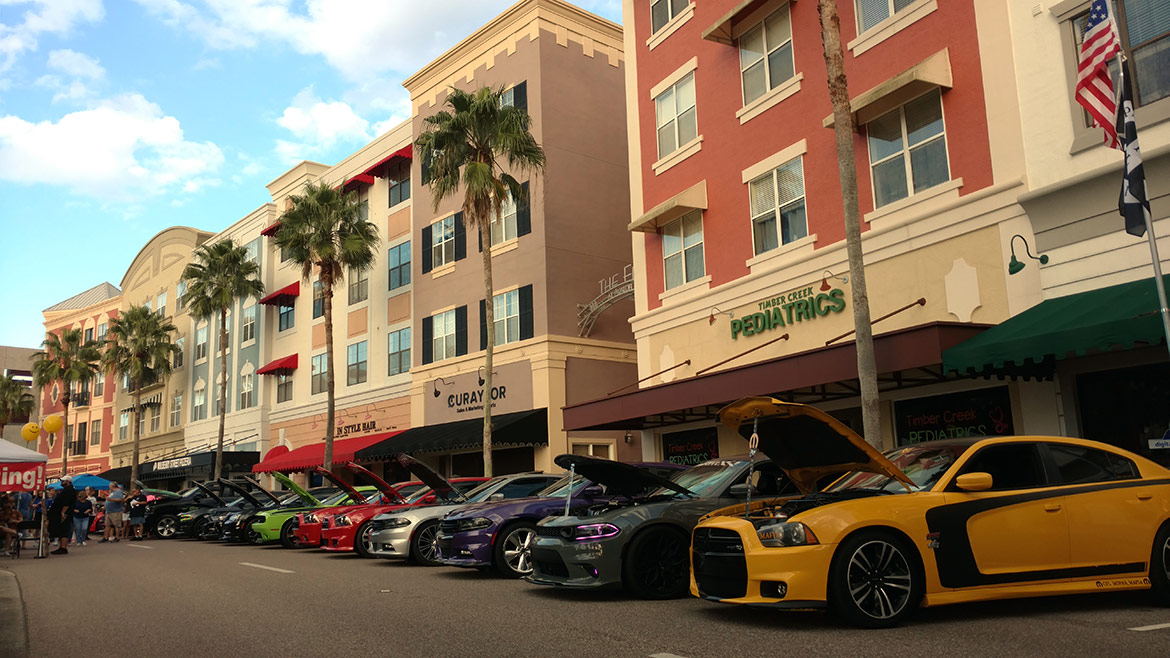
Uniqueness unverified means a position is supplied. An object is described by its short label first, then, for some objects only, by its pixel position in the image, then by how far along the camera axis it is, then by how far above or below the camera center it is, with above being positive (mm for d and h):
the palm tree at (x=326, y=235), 31656 +9128
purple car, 11562 -483
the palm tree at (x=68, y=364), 56938 +9140
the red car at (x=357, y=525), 15797 -436
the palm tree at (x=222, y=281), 41031 +9923
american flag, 10711 +4619
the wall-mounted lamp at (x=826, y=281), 16922 +3574
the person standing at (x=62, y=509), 19219 +47
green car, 19516 -315
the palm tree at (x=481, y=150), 23062 +8649
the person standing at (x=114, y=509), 24250 +23
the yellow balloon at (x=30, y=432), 29703 +2599
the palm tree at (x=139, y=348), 50688 +8783
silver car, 13805 -398
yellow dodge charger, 6777 -425
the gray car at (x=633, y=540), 8953 -507
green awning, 10227 +1583
